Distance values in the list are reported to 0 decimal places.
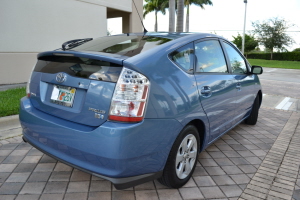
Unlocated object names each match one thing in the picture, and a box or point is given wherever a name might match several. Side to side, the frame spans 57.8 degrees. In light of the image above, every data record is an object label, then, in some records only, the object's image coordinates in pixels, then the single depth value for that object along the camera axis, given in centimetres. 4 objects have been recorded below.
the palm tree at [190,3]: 3228
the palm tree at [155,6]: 3530
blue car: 209
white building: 794
